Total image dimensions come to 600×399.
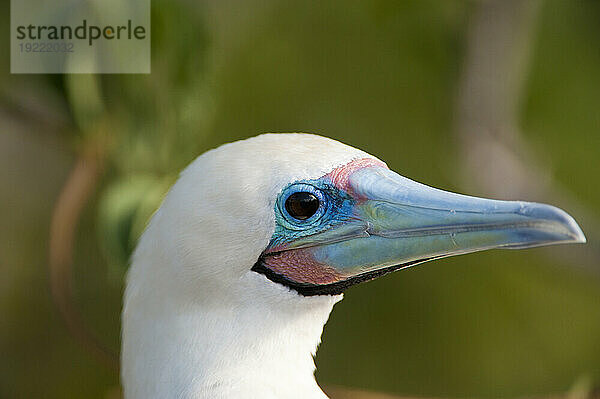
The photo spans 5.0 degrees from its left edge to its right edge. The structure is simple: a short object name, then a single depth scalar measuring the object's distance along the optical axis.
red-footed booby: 2.35
